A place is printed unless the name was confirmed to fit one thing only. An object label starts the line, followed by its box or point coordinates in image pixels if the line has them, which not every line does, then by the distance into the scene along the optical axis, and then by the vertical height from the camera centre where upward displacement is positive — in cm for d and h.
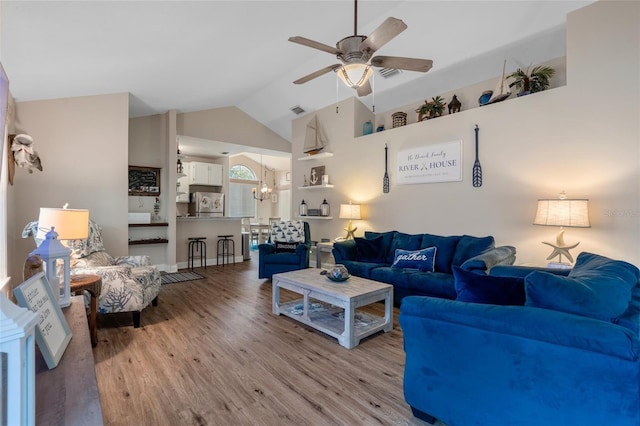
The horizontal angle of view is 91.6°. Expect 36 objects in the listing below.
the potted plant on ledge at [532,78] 362 +158
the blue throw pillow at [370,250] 456 -59
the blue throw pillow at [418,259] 389 -62
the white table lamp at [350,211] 525 -2
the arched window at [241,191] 1090 +67
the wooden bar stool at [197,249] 633 -84
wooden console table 88 -58
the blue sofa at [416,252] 338 -60
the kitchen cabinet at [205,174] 713 +82
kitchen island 625 -48
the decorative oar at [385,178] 503 +53
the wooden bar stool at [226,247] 675 -84
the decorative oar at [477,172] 404 +50
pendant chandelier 1144 +62
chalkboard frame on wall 561 +51
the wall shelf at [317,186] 585 +46
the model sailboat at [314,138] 591 +138
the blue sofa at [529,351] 125 -63
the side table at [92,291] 265 -72
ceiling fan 229 +127
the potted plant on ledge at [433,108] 448 +150
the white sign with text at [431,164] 425 +68
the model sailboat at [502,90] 377 +148
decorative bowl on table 321 -67
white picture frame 110 -43
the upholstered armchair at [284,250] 488 -65
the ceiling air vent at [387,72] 446 +201
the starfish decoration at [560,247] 323 -37
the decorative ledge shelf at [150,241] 536 -59
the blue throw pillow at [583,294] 136 -37
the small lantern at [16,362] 67 -35
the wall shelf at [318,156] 584 +104
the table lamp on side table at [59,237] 169 -20
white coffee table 281 -94
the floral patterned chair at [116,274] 300 -71
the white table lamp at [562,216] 304 -4
